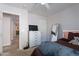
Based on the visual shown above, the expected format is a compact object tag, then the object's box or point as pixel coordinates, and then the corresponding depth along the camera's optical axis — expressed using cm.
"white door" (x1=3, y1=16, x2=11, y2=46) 204
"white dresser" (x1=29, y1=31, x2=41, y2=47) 210
